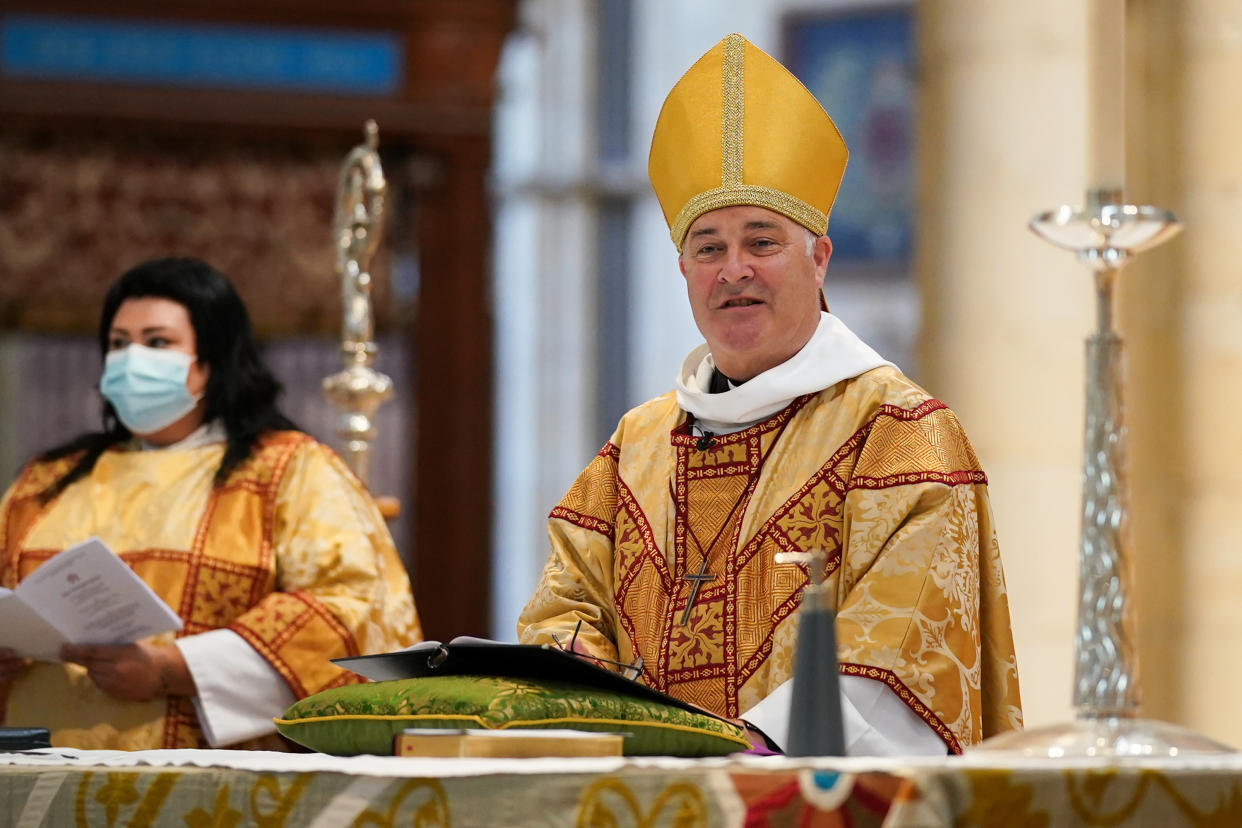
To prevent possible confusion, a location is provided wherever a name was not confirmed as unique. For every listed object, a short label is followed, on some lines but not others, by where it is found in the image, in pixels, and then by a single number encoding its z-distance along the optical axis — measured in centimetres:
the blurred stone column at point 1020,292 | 940
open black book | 472
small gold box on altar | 429
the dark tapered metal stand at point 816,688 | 422
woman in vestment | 830
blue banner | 1853
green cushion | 456
